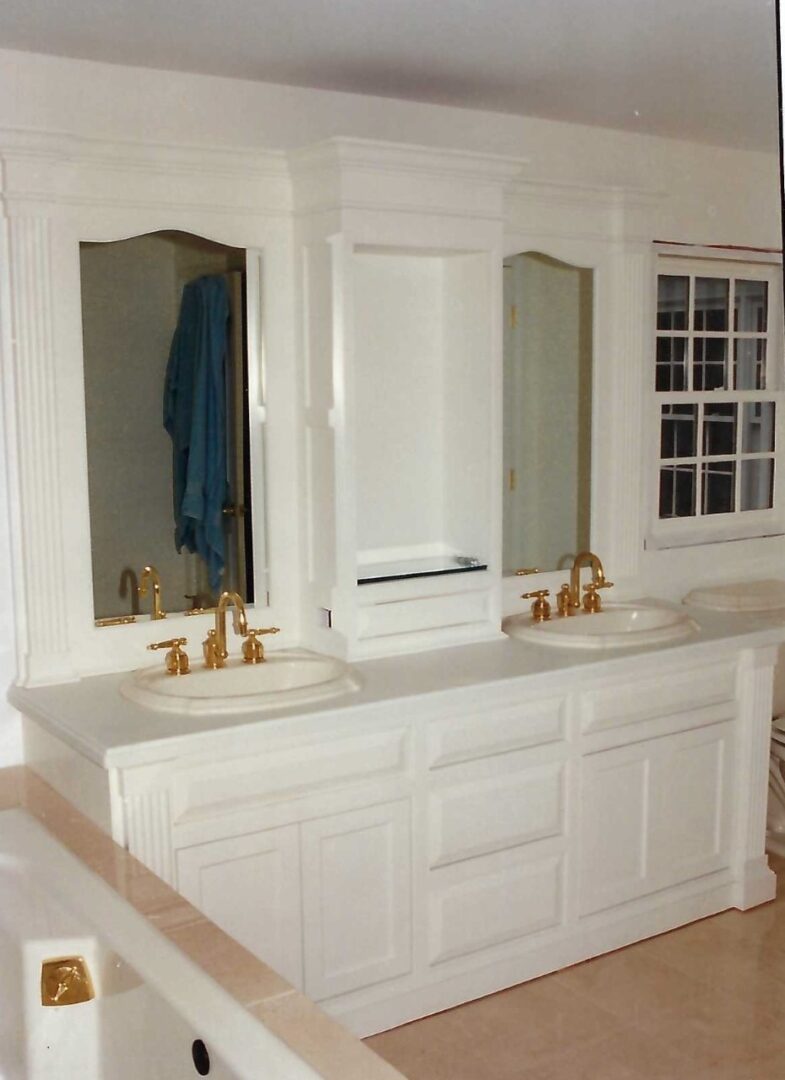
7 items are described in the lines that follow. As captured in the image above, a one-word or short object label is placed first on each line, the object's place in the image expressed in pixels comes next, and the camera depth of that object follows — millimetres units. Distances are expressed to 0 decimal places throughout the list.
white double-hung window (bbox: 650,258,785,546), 3439
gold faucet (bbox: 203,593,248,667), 2582
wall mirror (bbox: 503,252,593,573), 3105
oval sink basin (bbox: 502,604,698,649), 2820
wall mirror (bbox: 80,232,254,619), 2523
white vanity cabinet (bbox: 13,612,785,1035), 2258
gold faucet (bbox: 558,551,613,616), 3129
